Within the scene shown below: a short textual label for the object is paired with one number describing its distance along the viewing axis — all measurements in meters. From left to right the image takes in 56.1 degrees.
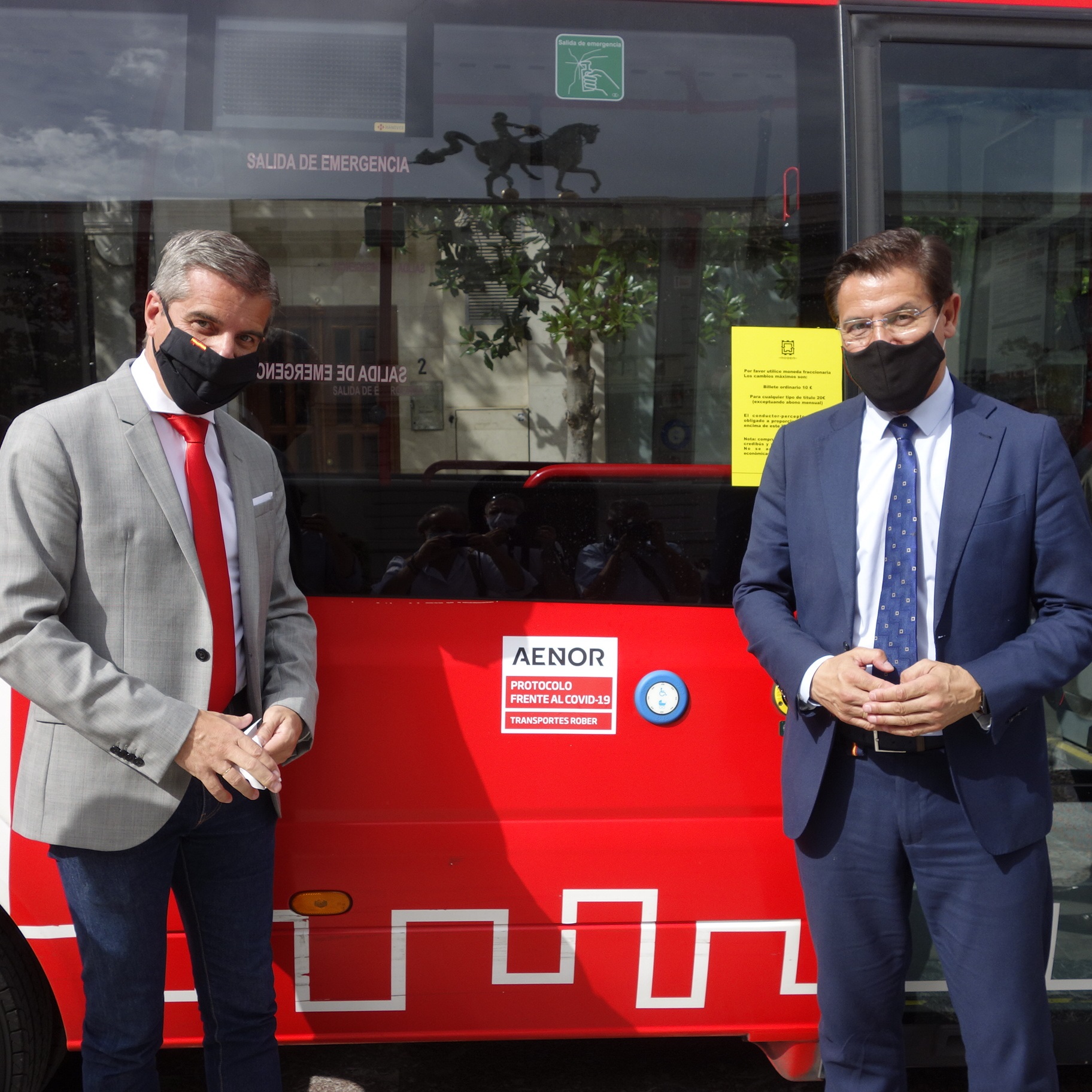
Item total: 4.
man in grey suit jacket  1.79
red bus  2.27
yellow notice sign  2.34
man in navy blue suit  1.85
